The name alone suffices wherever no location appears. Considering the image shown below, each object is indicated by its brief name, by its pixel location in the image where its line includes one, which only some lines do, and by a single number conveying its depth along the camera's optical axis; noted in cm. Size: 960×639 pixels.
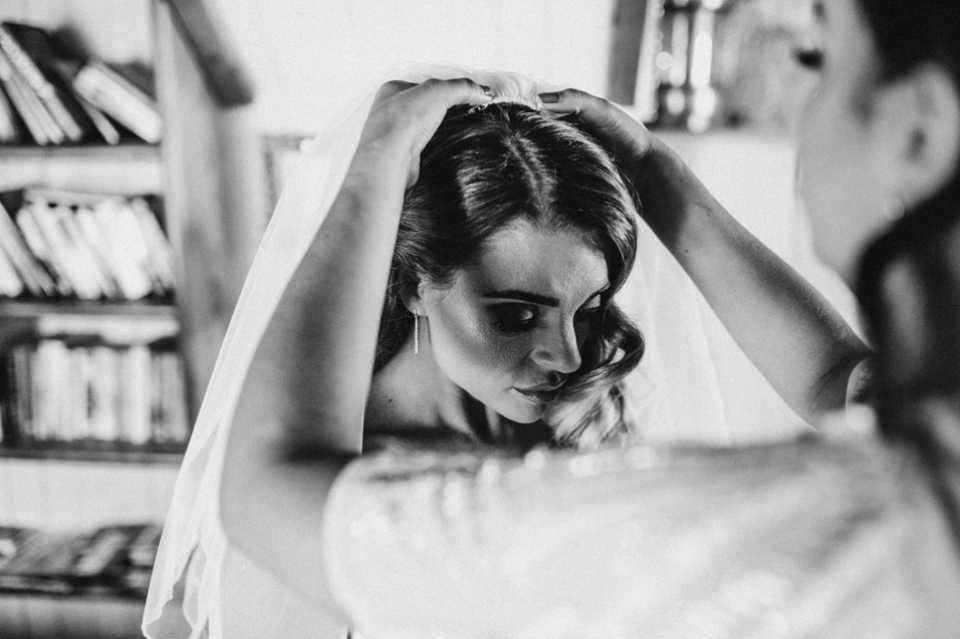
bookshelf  148
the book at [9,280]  157
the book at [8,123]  153
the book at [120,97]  148
